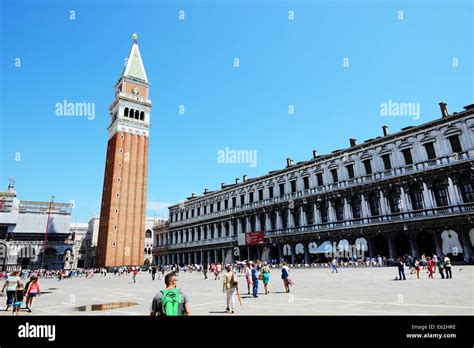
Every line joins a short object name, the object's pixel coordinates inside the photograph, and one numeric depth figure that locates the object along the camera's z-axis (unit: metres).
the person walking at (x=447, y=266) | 15.86
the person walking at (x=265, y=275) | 13.26
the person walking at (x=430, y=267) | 17.09
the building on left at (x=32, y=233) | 60.25
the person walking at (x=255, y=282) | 12.60
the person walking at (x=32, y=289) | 10.29
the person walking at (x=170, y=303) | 4.09
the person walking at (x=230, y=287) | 9.10
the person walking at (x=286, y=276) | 13.44
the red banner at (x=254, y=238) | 41.58
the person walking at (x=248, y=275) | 13.88
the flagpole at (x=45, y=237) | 58.28
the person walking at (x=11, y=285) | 10.02
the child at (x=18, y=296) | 9.73
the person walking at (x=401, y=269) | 16.69
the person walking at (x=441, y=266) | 16.14
